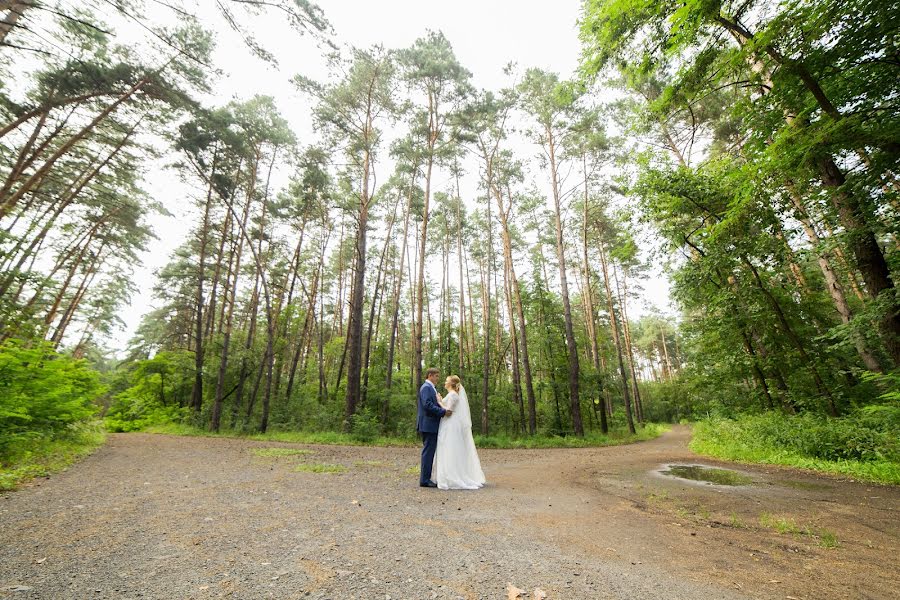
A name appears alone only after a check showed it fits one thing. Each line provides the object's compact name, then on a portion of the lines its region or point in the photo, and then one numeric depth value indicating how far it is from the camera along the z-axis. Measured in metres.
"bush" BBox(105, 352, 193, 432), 16.69
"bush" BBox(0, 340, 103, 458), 6.14
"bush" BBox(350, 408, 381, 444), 12.78
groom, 5.54
